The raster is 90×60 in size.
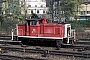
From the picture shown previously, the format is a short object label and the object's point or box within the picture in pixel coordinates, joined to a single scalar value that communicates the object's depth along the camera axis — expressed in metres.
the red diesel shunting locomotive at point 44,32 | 18.64
